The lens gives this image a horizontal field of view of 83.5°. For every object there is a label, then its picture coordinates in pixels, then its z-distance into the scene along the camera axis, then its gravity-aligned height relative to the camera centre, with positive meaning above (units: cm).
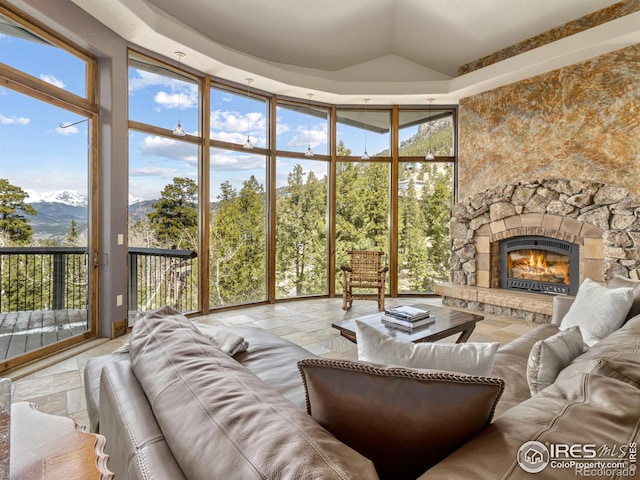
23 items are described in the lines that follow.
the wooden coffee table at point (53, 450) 68 -45
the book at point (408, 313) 288 -65
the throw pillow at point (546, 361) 129 -47
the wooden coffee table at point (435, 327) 262 -73
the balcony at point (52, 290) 293 -55
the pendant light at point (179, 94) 399 +172
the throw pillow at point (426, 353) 117 -41
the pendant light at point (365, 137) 566 +160
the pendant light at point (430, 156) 555 +123
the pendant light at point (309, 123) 568 +176
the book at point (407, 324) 277 -71
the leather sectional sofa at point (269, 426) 63 -40
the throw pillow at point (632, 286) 209 -35
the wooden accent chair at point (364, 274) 493 -57
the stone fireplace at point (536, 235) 404 +0
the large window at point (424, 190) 588 +74
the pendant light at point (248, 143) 477 +121
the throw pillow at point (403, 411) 78 -39
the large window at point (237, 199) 482 +49
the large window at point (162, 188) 407 +54
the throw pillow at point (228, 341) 180 -55
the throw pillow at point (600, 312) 204 -46
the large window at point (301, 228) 551 +10
